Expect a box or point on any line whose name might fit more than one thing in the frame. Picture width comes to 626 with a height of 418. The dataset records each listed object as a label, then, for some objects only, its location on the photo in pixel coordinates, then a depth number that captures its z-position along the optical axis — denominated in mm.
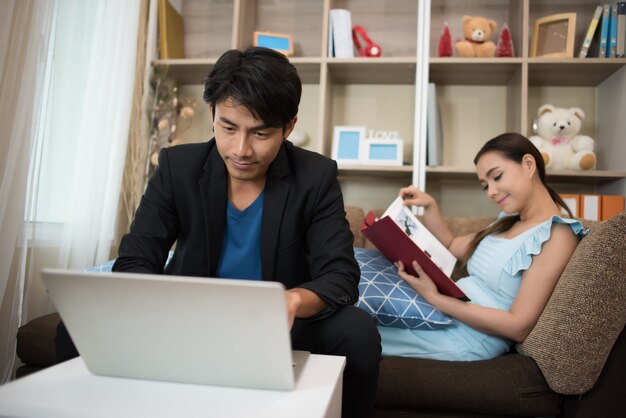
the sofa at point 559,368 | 1115
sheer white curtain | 1390
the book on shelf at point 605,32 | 2164
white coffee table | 552
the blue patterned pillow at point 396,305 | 1353
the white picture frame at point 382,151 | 2309
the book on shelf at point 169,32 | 2459
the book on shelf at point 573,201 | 2150
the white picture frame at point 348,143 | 2350
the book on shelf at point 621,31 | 2139
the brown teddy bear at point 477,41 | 2287
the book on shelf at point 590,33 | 2176
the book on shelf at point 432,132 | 2193
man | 940
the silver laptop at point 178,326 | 562
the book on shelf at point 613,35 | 2148
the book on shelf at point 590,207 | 2137
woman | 1282
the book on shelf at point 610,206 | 2104
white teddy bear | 2180
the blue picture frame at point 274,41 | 2457
